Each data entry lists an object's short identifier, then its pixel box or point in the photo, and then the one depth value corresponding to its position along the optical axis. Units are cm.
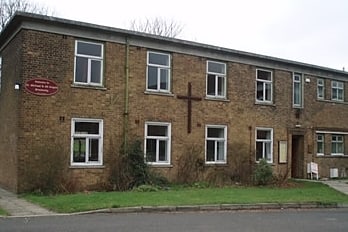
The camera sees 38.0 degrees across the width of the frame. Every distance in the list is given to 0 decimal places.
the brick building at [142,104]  1944
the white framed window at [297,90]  2840
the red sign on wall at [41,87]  1917
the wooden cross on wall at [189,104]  2341
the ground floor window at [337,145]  3077
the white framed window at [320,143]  2980
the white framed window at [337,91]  3081
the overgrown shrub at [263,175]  2364
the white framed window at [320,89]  2986
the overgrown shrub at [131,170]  2047
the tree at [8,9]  3812
